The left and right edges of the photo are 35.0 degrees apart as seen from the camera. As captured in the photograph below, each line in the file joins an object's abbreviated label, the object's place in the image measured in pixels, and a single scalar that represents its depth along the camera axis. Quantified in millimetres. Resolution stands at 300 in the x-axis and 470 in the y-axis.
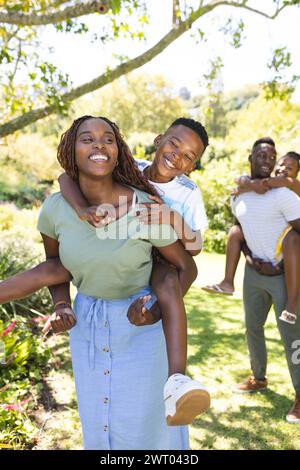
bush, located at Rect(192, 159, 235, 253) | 11938
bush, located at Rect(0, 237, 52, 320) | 5297
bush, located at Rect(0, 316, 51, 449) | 3271
